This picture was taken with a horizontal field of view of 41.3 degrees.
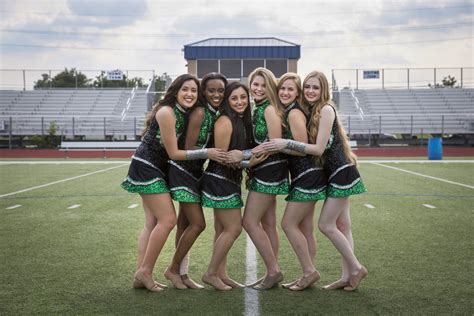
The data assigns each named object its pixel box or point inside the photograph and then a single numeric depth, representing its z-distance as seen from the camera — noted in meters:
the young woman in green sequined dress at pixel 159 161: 4.84
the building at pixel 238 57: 38.66
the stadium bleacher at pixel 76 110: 33.34
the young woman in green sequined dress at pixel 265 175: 4.90
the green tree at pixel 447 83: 42.41
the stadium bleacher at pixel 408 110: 33.69
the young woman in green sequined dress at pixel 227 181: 4.86
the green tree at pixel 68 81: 57.54
